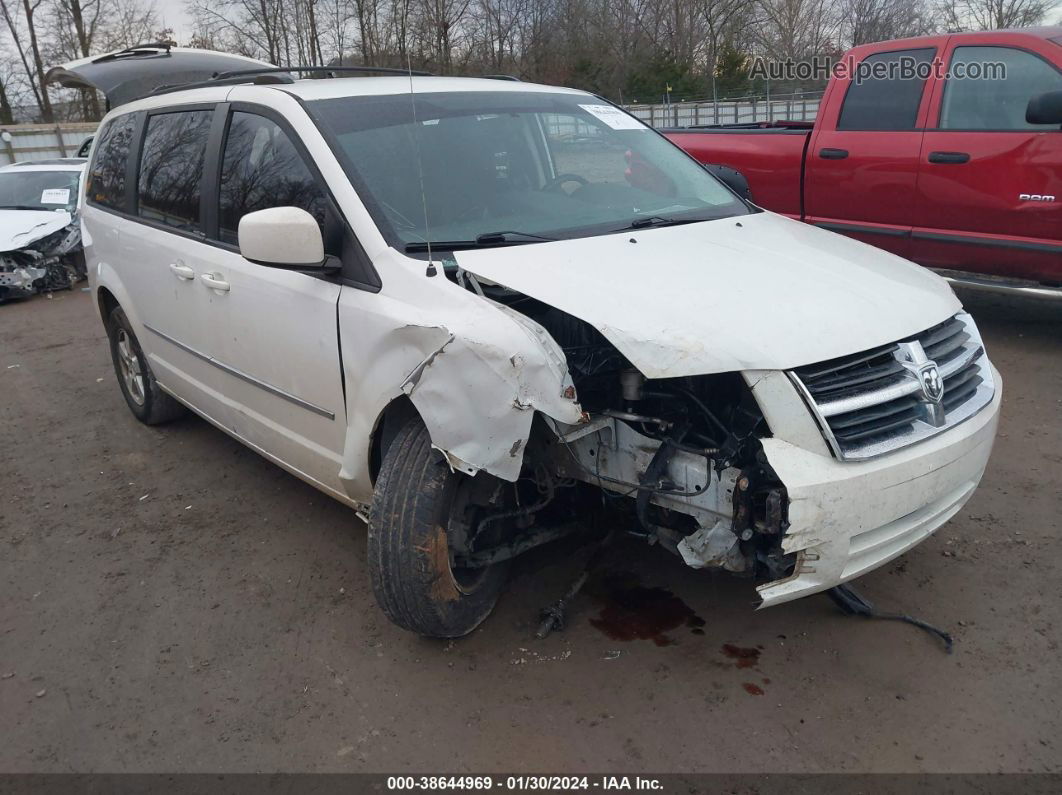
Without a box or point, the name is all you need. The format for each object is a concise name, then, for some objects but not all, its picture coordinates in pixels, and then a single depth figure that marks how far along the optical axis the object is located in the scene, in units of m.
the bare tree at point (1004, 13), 34.56
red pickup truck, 5.41
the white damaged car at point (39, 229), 9.95
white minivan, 2.49
